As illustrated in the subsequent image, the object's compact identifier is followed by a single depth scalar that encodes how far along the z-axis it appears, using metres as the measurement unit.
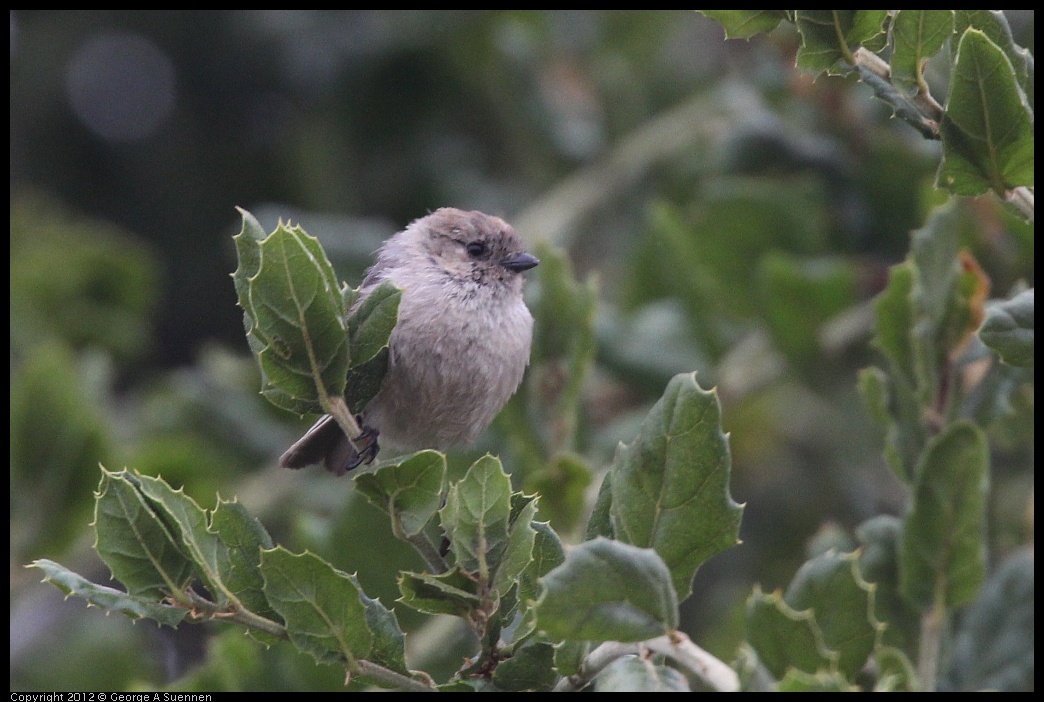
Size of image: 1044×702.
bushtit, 5.98
